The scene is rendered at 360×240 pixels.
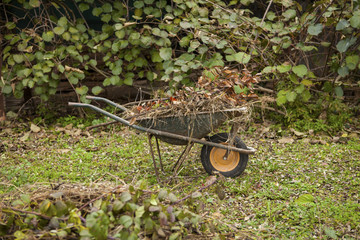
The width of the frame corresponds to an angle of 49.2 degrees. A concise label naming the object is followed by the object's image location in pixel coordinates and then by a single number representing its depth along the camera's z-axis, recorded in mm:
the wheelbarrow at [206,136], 3129
